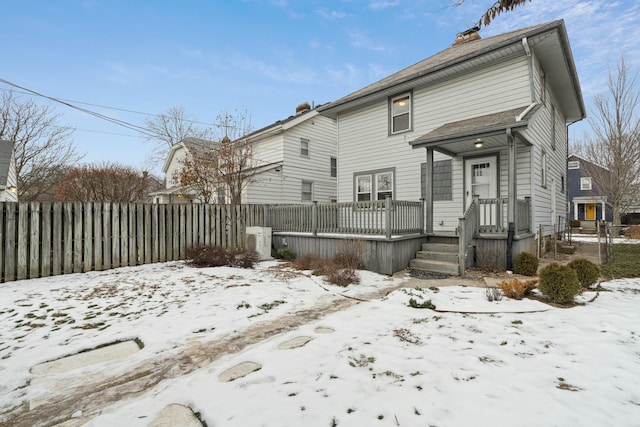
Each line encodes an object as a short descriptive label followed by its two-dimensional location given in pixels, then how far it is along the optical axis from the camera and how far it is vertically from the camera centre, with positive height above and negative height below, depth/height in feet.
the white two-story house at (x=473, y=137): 24.29 +7.73
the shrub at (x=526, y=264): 21.43 -3.64
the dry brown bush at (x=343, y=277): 19.91 -4.26
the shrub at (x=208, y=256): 25.48 -3.50
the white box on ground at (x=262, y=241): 30.89 -2.69
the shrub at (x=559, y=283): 14.49 -3.47
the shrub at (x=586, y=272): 17.01 -3.34
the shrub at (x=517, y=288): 15.64 -3.95
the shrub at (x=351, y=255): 23.43 -3.20
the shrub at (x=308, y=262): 24.91 -4.05
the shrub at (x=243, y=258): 25.81 -3.75
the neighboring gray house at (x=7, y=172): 32.92 +5.76
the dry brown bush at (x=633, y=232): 51.02 -3.21
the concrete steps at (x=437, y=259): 23.00 -3.73
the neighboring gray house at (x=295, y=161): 50.06 +10.29
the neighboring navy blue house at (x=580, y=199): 90.99 +5.04
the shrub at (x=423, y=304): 14.48 -4.44
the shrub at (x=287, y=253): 31.17 -3.96
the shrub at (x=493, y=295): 15.34 -4.21
